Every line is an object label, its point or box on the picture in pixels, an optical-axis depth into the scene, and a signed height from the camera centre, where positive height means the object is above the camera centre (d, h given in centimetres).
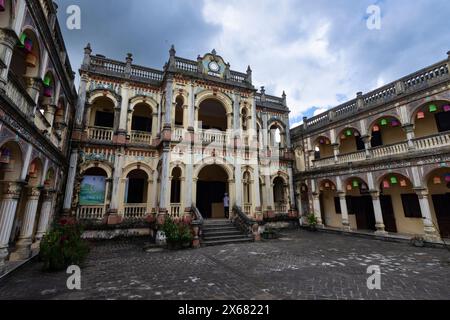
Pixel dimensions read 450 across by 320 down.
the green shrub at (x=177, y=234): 1043 -128
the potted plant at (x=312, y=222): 1680 -126
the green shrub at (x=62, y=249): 719 -140
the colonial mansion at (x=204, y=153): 1070 +326
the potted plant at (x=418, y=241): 1121 -188
